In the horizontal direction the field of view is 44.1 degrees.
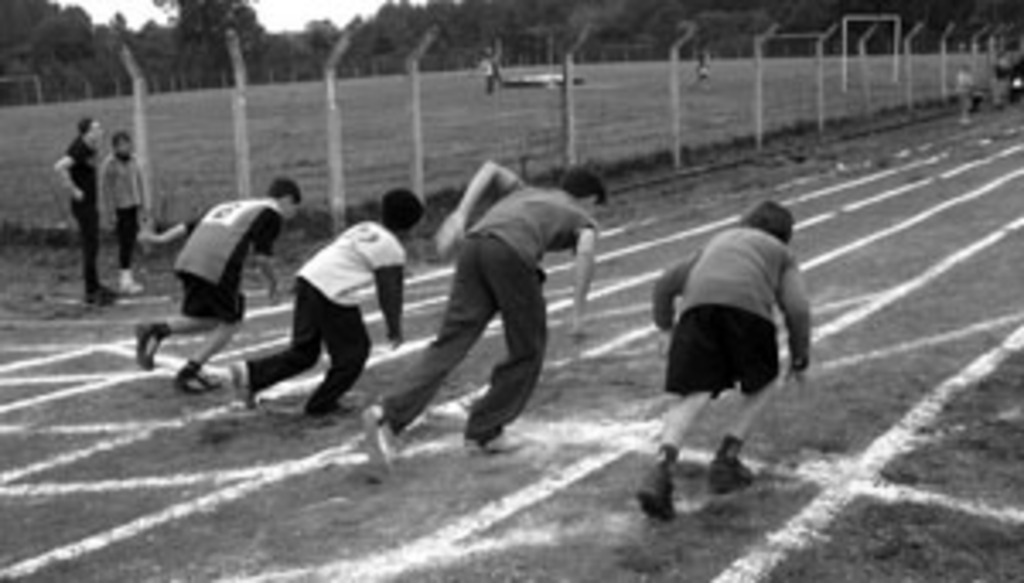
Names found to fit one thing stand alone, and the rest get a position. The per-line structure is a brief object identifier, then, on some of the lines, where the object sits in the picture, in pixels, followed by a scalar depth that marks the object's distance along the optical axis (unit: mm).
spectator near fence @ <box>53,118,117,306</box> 11914
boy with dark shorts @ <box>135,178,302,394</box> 8070
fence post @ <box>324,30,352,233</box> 14414
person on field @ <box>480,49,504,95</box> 35625
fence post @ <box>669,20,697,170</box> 20172
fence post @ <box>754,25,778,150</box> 22531
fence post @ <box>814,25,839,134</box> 24741
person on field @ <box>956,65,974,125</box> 29575
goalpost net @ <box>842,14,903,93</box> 32656
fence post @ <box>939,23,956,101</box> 32656
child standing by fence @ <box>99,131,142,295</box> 12211
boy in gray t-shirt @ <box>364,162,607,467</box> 6320
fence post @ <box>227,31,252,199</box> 14141
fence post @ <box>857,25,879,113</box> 29031
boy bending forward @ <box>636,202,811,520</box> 5691
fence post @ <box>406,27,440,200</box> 15094
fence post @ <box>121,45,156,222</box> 14242
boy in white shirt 7133
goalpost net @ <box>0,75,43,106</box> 68088
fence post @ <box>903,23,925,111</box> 30636
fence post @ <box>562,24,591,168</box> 17614
